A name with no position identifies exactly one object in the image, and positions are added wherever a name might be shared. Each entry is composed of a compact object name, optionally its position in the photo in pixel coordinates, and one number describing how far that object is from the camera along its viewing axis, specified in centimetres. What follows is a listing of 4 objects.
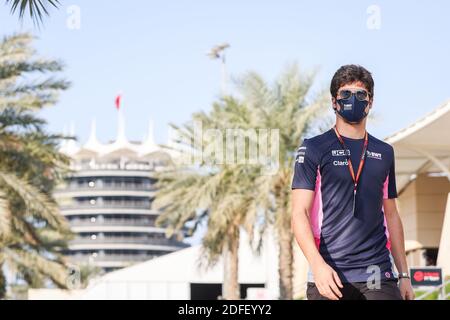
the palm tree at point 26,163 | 2627
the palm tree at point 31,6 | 784
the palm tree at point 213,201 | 3544
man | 369
